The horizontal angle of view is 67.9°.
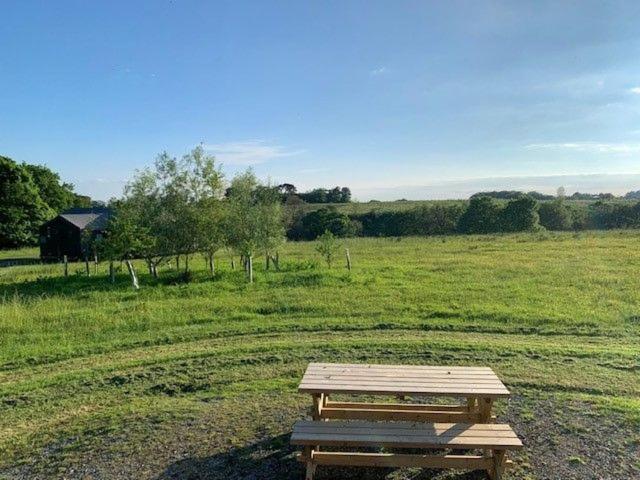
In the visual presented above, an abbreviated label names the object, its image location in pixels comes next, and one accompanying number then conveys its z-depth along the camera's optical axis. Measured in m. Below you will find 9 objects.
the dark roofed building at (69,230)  31.44
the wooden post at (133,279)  16.10
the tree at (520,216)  52.06
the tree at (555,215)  53.94
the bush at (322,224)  46.47
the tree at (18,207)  40.97
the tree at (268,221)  18.31
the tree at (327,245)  20.02
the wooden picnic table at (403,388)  4.48
